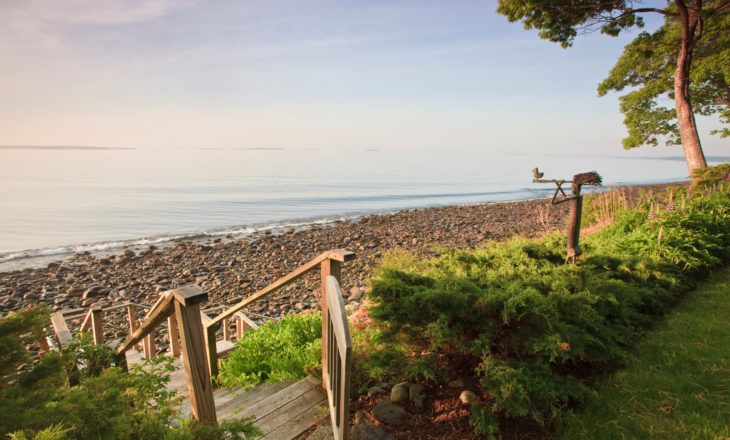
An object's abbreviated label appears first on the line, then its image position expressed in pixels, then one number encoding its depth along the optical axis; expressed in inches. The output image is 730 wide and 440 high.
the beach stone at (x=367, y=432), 101.6
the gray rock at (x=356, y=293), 378.6
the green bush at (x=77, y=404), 65.1
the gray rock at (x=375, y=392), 125.6
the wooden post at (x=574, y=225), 165.0
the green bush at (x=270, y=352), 166.6
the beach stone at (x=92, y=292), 434.2
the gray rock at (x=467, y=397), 110.0
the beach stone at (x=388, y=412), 110.4
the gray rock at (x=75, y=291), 440.1
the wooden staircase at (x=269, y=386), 80.2
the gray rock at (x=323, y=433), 107.7
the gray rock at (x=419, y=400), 115.5
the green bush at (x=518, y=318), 101.2
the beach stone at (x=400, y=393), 119.6
